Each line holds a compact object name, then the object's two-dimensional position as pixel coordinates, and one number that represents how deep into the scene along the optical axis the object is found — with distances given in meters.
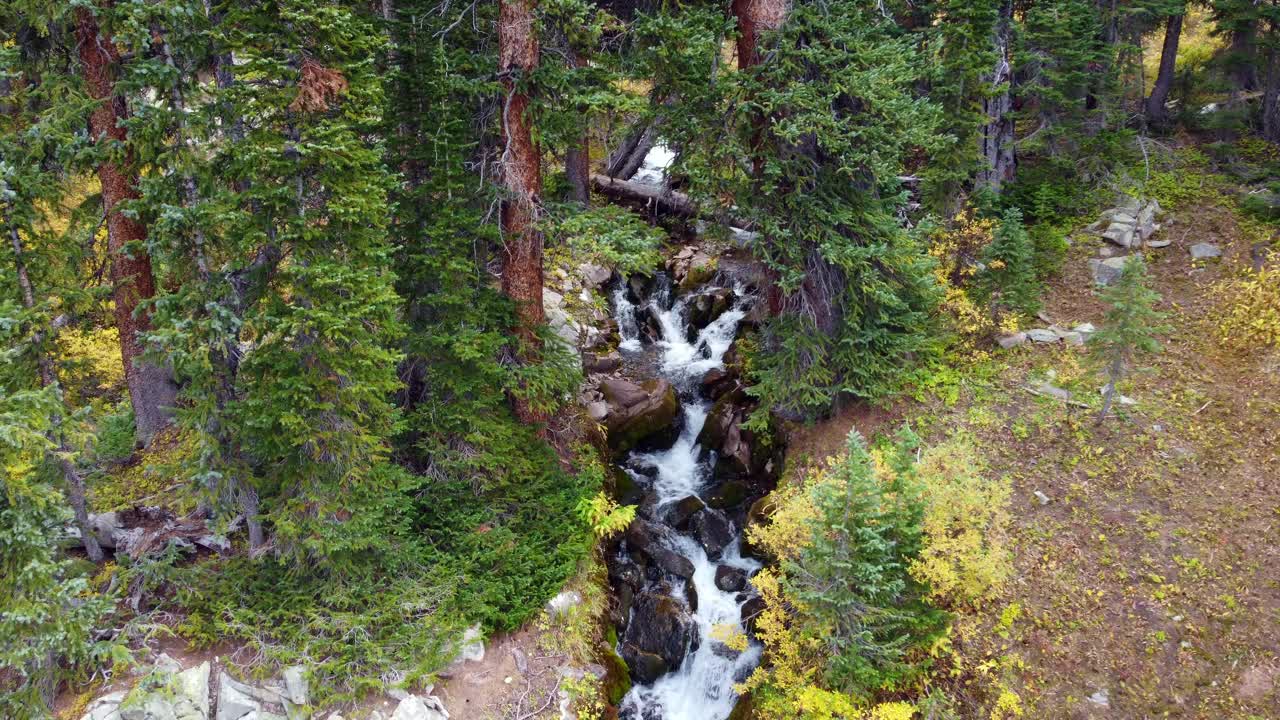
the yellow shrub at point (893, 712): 8.22
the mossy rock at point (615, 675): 10.30
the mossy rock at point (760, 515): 12.64
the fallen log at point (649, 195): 21.72
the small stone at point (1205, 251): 14.22
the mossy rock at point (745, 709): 9.86
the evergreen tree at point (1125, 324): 10.31
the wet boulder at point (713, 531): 13.16
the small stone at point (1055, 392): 12.27
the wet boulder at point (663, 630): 11.37
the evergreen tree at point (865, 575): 8.24
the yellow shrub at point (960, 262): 13.67
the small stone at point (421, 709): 8.37
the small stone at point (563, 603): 10.27
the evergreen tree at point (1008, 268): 12.91
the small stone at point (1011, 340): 13.55
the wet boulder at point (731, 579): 12.40
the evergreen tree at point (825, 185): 11.09
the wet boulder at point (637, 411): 15.17
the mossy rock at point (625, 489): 13.80
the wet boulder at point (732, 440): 14.58
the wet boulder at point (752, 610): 11.51
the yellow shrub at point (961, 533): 8.70
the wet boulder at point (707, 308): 18.53
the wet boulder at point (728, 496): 14.02
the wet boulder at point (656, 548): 12.64
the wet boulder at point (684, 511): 13.60
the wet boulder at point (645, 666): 11.08
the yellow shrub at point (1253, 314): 12.02
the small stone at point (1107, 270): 14.46
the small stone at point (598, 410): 14.82
